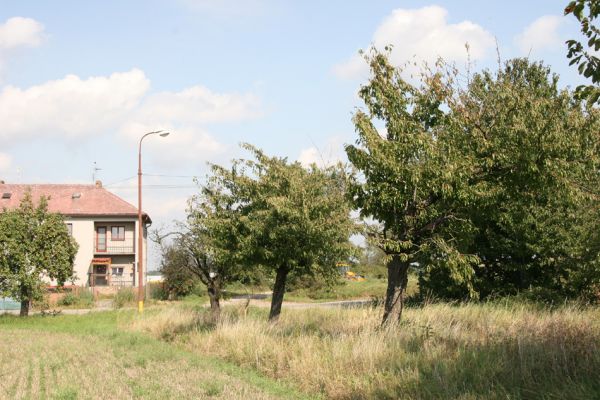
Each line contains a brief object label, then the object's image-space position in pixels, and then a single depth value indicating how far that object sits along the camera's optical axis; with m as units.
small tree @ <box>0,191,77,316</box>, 26.97
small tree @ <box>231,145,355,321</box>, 14.56
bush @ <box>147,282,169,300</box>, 40.88
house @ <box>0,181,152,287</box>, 47.47
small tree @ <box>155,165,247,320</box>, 16.69
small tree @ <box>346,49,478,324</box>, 11.25
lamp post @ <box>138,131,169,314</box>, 27.52
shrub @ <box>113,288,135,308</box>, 34.03
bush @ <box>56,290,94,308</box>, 37.06
